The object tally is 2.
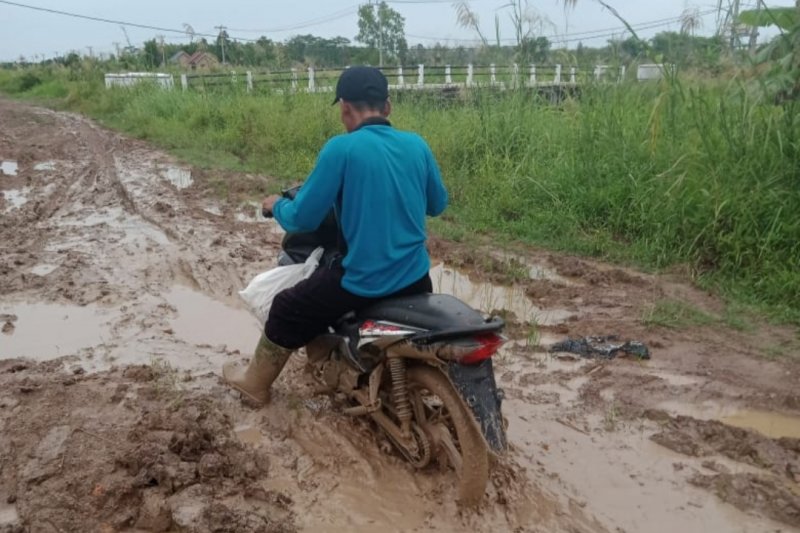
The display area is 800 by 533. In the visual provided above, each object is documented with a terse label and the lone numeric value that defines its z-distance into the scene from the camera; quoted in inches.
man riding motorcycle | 114.4
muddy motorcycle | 108.7
